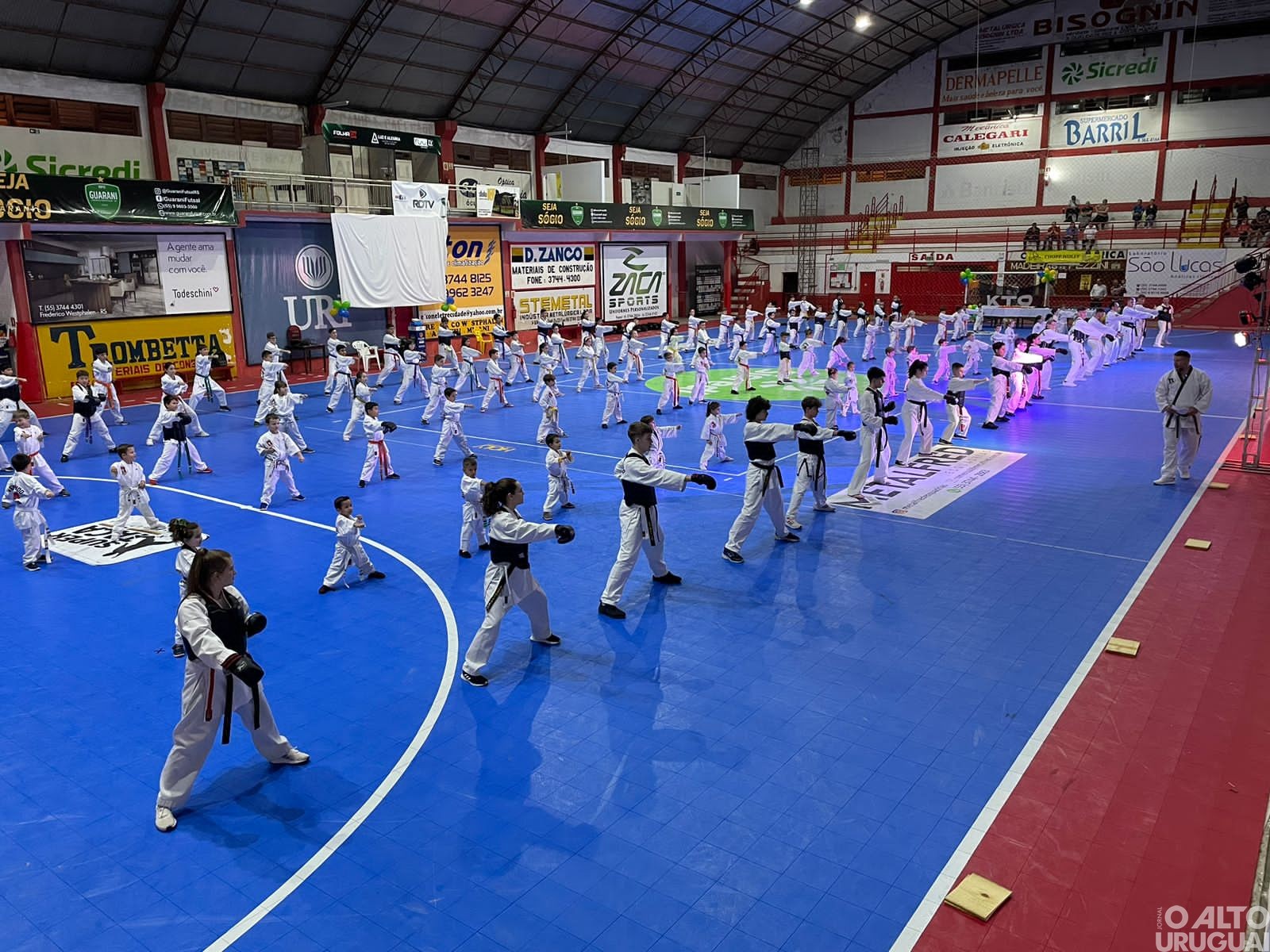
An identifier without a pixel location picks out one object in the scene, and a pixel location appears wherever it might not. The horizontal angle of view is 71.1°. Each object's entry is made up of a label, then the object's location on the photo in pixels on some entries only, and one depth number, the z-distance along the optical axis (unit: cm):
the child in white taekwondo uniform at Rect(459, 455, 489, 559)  1162
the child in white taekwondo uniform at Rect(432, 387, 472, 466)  1742
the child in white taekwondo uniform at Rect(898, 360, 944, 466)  1611
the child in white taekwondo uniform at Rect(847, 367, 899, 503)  1409
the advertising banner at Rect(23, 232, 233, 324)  2511
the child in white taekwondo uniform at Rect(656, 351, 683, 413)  2219
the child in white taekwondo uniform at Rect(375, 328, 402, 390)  2677
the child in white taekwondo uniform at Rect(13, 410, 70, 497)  1468
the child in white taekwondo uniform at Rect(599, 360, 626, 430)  2091
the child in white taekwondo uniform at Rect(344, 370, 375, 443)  1800
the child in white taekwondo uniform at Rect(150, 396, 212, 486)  1645
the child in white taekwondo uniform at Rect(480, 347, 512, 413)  2353
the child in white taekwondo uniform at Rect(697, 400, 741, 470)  1616
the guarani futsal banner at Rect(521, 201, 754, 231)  3709
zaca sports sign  4416
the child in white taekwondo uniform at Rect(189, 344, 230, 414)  2277
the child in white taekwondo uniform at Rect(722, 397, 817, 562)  1129
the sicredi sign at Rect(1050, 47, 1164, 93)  4444
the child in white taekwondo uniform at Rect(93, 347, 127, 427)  2084
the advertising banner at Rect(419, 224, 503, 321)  3528
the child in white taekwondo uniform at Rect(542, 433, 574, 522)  1386
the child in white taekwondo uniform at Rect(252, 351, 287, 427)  2178
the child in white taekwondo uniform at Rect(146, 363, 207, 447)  1734
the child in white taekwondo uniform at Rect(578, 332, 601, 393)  2673
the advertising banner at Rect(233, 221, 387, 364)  2931
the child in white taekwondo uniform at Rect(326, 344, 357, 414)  2364
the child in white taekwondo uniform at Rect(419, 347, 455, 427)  2188
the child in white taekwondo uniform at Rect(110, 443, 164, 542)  1327
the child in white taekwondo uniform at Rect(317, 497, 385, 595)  1080
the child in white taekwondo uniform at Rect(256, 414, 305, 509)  1466
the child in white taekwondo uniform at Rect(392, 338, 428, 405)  2520
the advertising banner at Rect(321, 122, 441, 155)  2898
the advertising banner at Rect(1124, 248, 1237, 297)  4075
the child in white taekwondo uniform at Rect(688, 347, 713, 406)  2372
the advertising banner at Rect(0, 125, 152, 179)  2552
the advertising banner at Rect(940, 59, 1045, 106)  4766
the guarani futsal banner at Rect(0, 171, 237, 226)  2253
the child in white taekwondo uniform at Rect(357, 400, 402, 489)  1592
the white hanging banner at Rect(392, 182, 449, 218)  3119
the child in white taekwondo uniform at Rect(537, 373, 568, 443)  1761
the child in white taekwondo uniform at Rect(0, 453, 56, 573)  1209
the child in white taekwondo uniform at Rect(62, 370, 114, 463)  1841
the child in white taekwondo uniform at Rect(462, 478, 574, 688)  827
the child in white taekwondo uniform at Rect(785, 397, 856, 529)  1256
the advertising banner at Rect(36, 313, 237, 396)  2542
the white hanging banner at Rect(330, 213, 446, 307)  3048
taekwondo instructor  1412
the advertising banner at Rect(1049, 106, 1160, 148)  4494
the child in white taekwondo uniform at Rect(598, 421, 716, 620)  981
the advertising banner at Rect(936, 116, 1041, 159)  4806
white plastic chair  2966
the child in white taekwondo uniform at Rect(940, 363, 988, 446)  1734
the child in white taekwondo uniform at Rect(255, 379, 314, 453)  1867
